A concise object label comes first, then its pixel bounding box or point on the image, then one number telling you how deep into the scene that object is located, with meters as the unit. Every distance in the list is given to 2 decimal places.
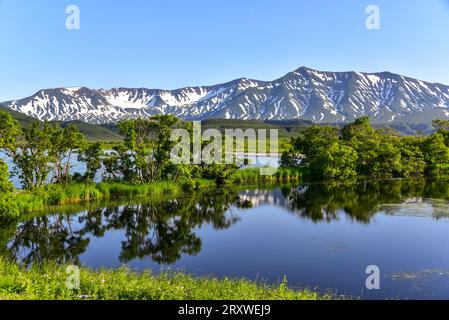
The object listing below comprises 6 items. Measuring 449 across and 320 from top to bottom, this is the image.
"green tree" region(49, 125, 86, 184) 37.91
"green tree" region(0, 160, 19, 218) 26.50
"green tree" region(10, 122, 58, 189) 34.94
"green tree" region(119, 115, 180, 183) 44.09
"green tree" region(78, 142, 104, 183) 40.59
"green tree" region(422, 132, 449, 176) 68.75
